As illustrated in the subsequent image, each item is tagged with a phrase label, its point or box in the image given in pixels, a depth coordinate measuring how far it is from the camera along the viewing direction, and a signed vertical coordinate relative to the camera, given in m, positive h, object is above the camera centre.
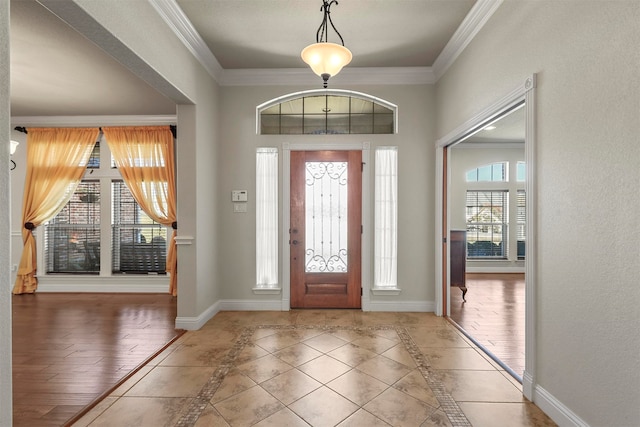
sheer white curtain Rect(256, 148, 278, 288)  4.24 -0.06
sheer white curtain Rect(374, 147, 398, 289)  4.21 -0.07
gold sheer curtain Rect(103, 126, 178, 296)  5.18 +0.77
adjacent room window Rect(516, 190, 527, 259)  7.25 -0.14
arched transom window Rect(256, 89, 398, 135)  4.31 +1.36
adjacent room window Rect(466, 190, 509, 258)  7.38 -0.14
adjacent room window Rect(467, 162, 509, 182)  7.34 +0.93
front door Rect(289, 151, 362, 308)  4.25 -0.21
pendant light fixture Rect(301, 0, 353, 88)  2.40 +1.22
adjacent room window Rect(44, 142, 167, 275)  5.42 -0.34
